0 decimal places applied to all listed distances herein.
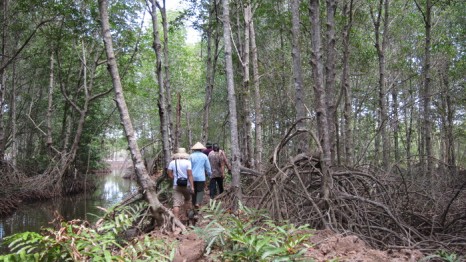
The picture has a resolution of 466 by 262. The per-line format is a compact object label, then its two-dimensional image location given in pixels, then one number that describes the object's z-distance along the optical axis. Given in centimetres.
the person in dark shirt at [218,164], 890
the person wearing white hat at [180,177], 654
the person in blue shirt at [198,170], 700
